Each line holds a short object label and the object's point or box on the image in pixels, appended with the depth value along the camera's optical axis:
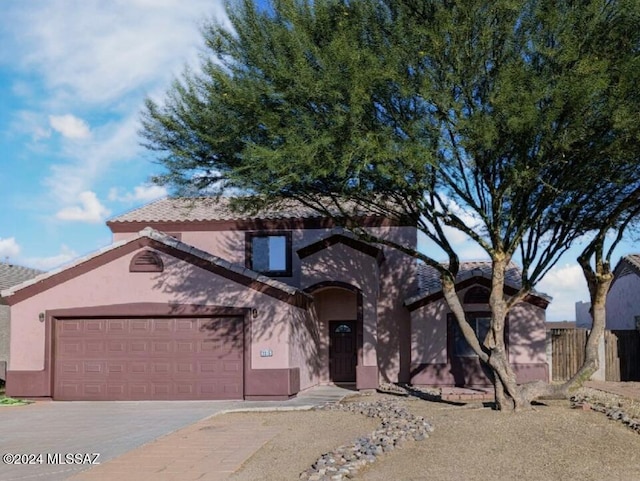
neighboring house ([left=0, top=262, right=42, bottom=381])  29.02
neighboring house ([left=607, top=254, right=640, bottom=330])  30.72
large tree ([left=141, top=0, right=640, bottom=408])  13.40
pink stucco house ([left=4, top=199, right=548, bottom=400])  20.09
